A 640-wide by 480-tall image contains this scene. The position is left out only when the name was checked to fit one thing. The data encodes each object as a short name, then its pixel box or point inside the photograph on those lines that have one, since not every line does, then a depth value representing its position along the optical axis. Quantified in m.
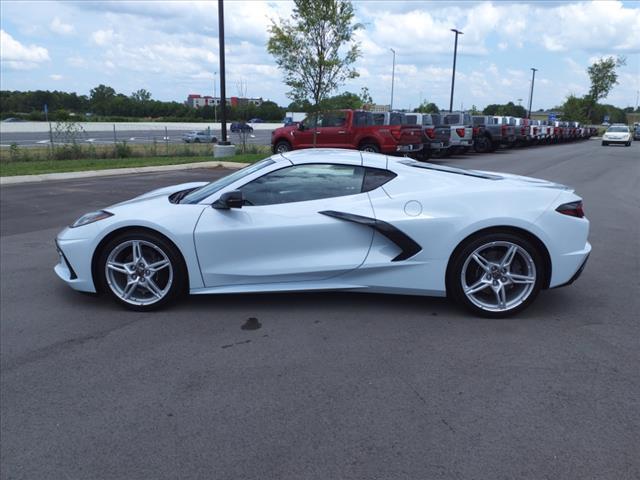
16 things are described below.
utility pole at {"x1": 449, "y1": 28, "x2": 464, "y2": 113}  40.04
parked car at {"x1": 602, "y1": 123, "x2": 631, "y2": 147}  40.41
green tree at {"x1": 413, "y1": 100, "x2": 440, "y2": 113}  58.91
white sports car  4.64
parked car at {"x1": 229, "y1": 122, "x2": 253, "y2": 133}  25.62
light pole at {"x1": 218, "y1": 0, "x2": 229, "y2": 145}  19.97
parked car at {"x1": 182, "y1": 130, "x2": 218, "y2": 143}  43.90
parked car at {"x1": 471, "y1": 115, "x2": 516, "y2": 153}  29.30
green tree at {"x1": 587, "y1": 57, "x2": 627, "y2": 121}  68.94
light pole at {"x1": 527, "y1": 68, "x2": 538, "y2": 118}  68.84
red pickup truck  19.16
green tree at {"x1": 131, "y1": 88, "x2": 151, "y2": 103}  119.36
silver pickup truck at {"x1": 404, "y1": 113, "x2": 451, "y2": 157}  21.33
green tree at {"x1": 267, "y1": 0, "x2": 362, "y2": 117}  18.62
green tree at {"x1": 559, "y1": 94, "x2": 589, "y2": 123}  75.69
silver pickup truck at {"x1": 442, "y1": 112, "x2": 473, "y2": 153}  24.95
